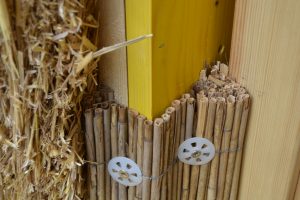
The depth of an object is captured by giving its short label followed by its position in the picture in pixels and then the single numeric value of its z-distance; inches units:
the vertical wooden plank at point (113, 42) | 31.1
